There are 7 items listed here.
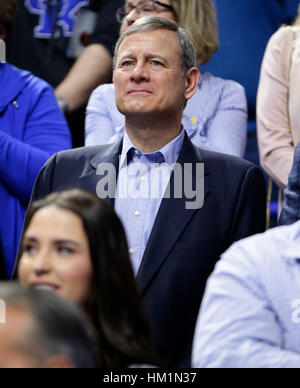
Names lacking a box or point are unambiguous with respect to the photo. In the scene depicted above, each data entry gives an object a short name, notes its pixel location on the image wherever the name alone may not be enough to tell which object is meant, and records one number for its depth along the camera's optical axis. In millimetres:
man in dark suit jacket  5762
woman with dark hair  4523
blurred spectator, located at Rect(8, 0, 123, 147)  8836
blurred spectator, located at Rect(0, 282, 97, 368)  3217
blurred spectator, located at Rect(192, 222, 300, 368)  4637
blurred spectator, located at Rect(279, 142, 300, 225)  5836
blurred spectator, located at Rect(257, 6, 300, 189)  7461
